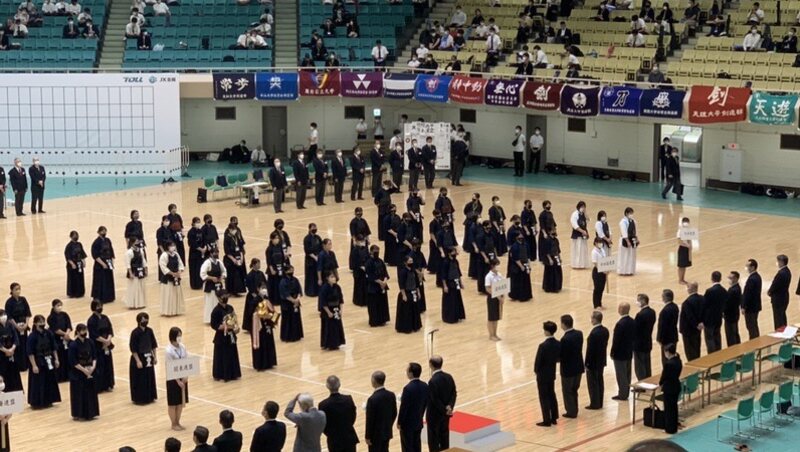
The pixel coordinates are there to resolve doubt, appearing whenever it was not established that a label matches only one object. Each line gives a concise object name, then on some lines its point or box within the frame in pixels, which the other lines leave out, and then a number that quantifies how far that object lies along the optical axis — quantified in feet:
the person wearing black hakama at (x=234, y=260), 85.28
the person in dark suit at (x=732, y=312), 69.77
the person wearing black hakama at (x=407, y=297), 76.89
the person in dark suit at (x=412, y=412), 51.52
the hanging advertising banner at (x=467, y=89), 135.54
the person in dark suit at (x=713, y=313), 68.13
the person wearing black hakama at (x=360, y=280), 84.58
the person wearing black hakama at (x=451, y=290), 78.79
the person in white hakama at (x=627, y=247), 89.92
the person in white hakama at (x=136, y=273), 81.66
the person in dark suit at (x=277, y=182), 116.67
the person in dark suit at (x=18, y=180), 112.98
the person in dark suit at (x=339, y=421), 49.16
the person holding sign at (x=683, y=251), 88.38
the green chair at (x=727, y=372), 61.62
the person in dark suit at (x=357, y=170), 123.95
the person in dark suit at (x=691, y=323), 67.15
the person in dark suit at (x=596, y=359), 60.39
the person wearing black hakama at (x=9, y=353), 63.21
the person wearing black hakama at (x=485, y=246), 85.30
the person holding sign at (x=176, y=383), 58.65
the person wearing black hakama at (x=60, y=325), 65.05
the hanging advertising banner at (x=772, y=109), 115.24
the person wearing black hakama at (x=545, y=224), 88.99
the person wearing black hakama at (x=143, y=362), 61.72
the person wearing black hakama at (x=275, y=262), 80.59
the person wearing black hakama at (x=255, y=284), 69.88
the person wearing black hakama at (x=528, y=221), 91.35
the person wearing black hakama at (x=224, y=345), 65.21
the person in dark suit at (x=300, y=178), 119.96
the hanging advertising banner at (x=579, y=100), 128.36
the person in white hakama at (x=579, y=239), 92.73
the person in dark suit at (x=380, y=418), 50.14
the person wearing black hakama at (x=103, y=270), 84.89
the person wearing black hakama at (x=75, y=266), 84.99
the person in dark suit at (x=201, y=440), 43.80
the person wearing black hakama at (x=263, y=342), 68.74
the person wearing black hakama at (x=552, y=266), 87.98
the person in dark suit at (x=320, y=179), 121.80
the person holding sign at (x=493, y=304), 73.77
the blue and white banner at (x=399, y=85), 139.95
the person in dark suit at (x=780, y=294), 72.95
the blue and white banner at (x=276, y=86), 140.56
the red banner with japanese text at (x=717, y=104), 118.62
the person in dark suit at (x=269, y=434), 46.42
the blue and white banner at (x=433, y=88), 138.00
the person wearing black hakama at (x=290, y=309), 73.56
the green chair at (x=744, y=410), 55.47
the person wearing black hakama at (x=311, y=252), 86.79
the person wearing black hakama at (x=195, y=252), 88.02
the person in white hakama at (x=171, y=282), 79.77
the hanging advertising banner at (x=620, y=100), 125.59
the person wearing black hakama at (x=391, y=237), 94.17
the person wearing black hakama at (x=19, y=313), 67.21
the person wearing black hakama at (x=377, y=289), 77.10
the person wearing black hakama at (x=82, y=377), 60.08
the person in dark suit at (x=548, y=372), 58.39
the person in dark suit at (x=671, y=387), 57.62
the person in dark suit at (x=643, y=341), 63.77
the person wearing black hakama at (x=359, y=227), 88.43
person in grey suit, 46.50
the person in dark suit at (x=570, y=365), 59.21
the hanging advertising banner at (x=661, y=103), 122.72
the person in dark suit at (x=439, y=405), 52.75
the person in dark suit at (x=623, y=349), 62.39
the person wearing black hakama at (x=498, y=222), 95.81
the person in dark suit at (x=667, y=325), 64.23
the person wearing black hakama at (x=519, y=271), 83.87
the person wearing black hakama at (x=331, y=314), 72.54
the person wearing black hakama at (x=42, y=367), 62.59
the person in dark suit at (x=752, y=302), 71.00
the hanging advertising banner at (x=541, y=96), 130.62
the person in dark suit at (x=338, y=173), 121.90
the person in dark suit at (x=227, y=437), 45.57
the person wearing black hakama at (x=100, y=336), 63.16
